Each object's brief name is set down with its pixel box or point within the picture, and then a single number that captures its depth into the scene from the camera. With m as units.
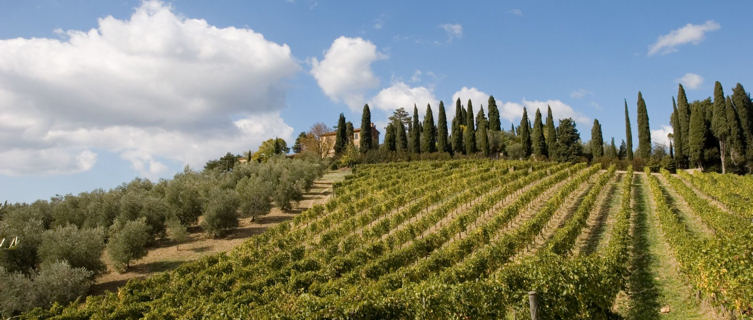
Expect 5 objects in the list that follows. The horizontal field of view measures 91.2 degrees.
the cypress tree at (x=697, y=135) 46.47
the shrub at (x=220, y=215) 23.52
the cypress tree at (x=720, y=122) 44.94
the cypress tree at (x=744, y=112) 44.69
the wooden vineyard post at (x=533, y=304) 5.96
